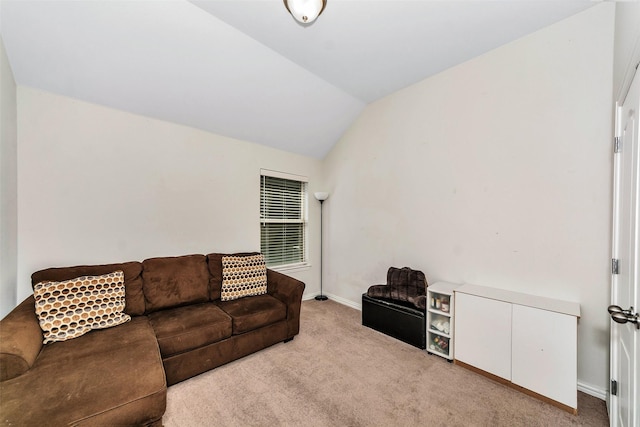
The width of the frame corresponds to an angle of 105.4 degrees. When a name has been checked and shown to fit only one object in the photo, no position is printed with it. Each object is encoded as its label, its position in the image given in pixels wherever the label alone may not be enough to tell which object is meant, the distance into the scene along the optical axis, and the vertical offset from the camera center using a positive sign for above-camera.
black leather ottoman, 2.48 -1.18
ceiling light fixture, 1.51 +1.29
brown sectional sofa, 1.19 -0.91
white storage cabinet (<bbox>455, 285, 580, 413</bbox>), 1.71 -1.00
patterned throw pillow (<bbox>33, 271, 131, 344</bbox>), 1.70 -0.72
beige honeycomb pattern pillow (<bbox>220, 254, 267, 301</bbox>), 2.68 -0.75
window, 3.67 -0.11
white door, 1.07 -0.31
